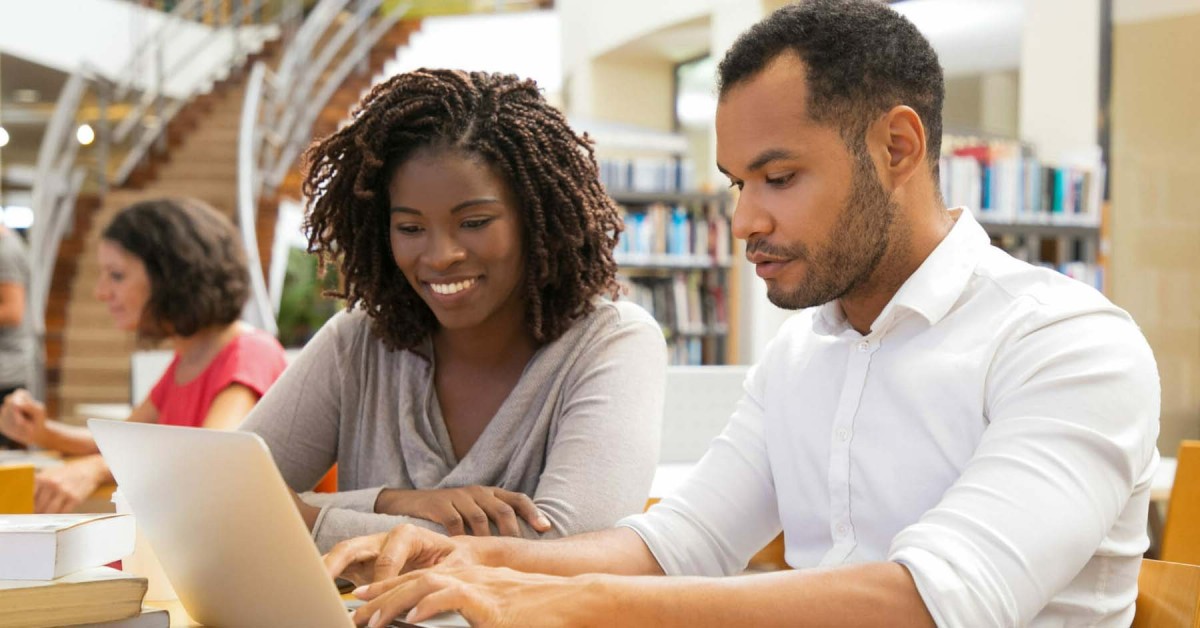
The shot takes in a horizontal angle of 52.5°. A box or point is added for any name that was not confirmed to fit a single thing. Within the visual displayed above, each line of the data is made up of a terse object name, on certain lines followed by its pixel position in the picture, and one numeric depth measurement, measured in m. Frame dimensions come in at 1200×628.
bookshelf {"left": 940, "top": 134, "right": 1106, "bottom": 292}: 5.49
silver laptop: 0.83
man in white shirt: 0.93
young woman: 1.57
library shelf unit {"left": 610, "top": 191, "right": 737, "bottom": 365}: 7.04
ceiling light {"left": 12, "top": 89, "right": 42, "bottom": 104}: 10.05
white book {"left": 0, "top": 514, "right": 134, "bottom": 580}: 0.92
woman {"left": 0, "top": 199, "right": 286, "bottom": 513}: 2.45
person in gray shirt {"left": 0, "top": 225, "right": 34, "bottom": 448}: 4.46
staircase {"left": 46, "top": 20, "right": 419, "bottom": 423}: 7.30
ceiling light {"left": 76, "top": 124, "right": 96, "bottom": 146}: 8.20
